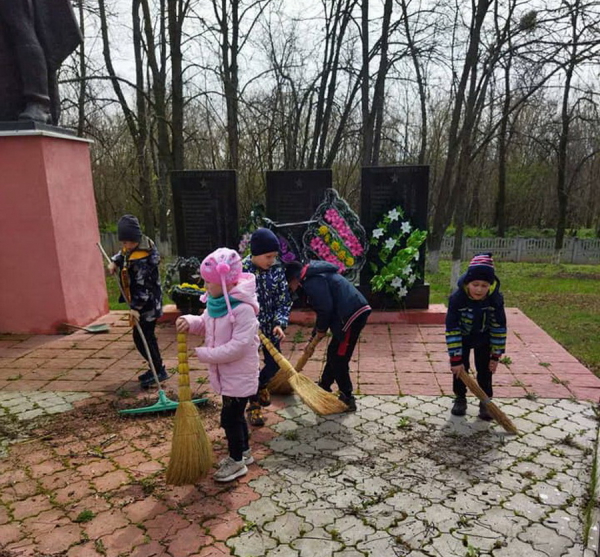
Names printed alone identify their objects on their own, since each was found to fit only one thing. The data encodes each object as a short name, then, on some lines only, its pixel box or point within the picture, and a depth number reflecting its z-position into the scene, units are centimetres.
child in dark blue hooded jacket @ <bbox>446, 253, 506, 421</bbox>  339
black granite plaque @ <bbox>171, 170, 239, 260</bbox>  668
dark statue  593
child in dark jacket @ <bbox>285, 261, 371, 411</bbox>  356
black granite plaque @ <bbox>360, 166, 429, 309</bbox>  654
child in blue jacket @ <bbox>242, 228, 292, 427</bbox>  357
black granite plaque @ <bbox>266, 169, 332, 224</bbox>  672
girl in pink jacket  263
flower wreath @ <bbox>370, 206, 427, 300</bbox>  658
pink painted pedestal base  580
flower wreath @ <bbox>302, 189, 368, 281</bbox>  668
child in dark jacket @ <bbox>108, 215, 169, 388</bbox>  413
